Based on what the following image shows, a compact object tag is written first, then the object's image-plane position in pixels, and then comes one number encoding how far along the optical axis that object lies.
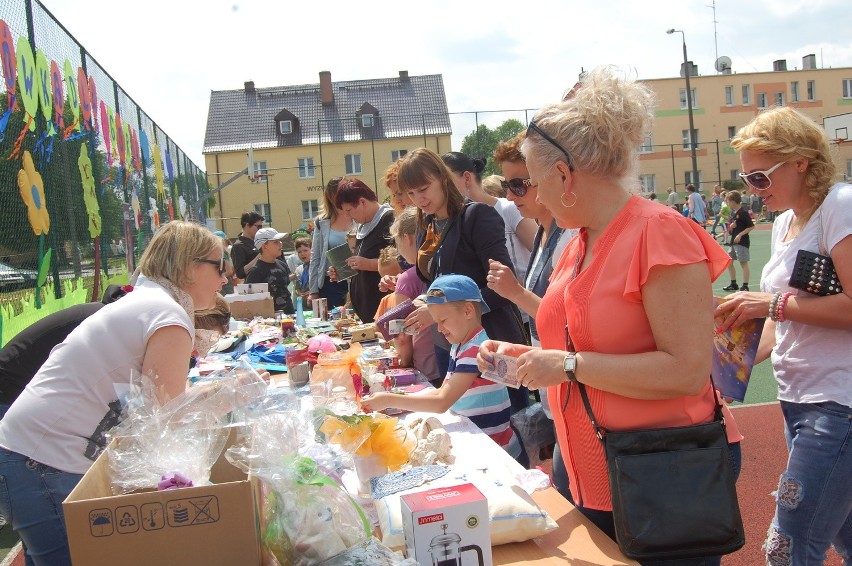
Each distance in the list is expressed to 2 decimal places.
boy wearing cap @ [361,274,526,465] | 2.56
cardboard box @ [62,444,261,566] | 1.21
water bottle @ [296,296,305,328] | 5.65
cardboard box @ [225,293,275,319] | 6.79
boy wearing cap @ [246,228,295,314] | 7.96
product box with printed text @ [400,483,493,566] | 1.32
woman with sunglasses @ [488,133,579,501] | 2.41
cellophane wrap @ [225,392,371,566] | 1.30
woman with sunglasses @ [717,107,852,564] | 1.89
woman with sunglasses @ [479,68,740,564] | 1.41
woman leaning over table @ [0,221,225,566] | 1.92
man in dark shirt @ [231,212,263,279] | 9.82
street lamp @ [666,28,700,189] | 25.04
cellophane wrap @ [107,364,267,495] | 1.42
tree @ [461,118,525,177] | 28.89
